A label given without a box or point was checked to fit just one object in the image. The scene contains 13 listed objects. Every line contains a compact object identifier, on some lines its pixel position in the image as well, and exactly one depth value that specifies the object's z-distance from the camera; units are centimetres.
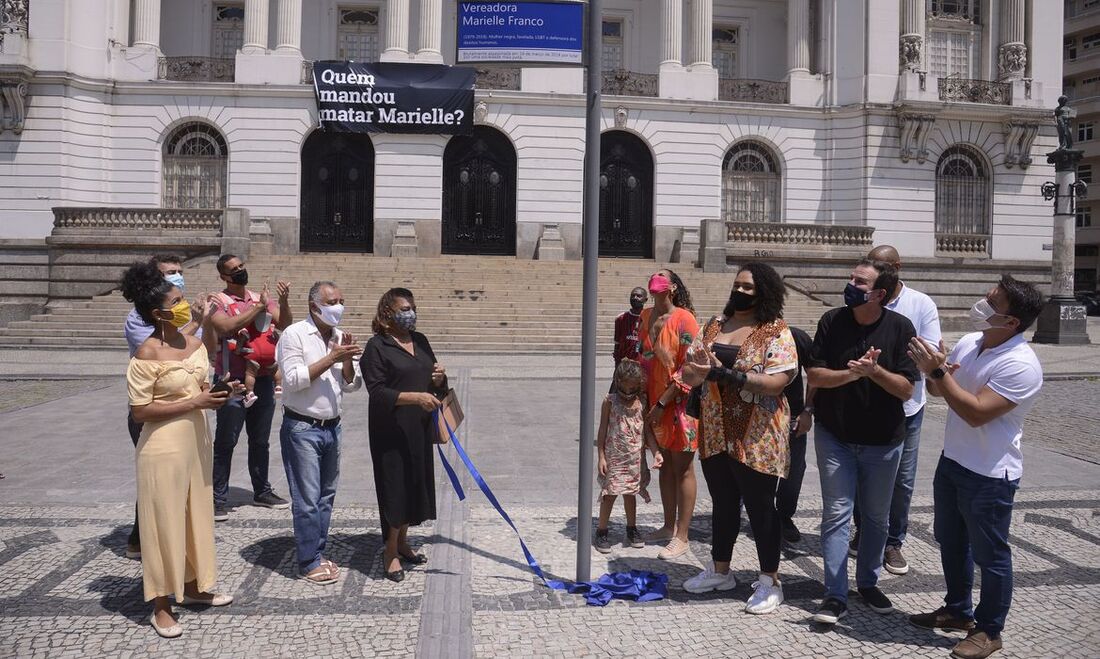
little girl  582
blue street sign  494
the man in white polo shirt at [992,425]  413
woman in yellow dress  437
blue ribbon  488
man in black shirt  459
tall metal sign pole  491
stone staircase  1958
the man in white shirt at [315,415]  515
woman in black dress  512
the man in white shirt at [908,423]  543
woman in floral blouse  461
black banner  2730
